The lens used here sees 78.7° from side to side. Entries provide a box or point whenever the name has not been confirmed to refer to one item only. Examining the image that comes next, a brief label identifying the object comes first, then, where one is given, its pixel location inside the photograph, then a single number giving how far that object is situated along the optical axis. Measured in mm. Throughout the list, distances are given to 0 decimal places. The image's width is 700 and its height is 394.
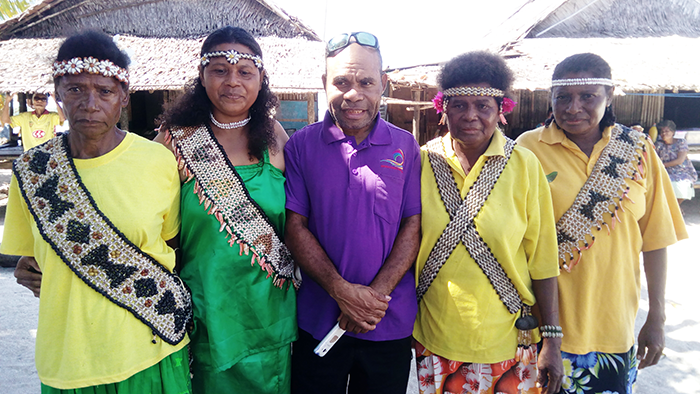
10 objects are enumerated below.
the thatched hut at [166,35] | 9008
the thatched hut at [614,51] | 9562
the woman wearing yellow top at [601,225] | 2125
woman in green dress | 2031
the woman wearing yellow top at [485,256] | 2021
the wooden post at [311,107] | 9398
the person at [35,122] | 8984
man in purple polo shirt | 2029
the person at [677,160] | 8684
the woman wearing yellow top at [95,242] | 1695
